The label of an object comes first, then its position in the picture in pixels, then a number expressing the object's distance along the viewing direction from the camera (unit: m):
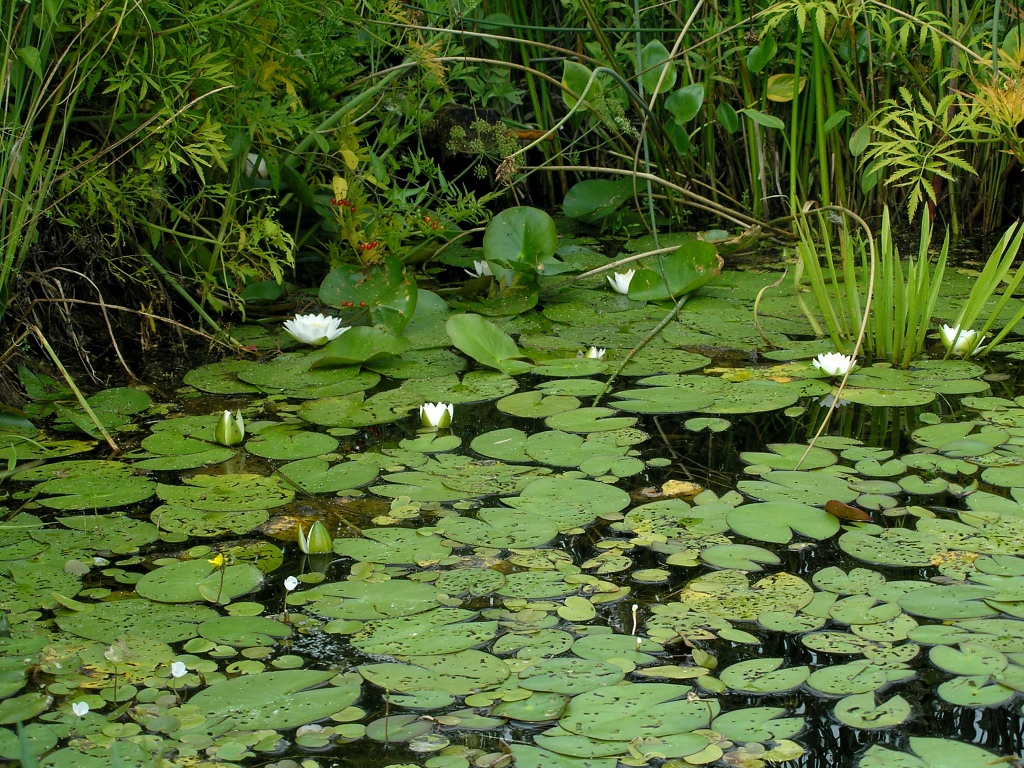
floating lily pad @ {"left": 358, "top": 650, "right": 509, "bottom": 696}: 4.95
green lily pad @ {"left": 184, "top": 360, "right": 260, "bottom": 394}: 5.93
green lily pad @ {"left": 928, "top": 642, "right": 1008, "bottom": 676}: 4.93
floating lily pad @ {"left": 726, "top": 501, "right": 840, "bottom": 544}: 5.27
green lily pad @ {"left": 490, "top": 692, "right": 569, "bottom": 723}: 4.88
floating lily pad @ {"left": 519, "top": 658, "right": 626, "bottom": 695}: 4.93
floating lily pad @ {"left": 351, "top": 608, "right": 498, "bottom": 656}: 5.02
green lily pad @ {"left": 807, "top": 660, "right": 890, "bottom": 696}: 4.91
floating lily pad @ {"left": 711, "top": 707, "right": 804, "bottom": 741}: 4.84
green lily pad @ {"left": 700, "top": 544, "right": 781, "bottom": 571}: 5.20
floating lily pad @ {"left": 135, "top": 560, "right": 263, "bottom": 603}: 5.15
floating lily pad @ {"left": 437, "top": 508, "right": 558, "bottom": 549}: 5.28
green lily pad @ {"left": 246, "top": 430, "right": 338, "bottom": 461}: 5.60
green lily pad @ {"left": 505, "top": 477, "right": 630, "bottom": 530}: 5.35
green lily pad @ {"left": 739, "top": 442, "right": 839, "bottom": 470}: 5.50
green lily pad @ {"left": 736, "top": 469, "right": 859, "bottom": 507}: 5.37
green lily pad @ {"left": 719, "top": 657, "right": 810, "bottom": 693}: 4.92
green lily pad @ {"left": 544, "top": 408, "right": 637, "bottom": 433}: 5.67
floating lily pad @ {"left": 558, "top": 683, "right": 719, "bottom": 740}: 4.86
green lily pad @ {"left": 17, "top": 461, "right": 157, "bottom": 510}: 5.43
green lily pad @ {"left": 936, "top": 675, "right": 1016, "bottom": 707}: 4.88
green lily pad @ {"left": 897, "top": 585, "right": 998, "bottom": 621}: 5.05
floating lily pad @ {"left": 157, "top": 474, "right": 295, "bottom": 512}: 5.42
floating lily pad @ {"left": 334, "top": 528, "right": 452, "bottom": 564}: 5.25
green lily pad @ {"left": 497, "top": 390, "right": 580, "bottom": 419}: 5.77
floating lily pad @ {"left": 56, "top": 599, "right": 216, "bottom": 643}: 5.06
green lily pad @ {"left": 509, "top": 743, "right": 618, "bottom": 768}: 4.81
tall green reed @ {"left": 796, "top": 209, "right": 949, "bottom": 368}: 5.88
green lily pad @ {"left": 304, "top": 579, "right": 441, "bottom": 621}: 5.11
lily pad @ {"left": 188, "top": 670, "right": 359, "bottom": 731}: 4.89
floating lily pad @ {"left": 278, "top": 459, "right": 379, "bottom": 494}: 5.48
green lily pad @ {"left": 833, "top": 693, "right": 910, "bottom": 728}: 4.85
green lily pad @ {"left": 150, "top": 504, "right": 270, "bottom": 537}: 5.34
